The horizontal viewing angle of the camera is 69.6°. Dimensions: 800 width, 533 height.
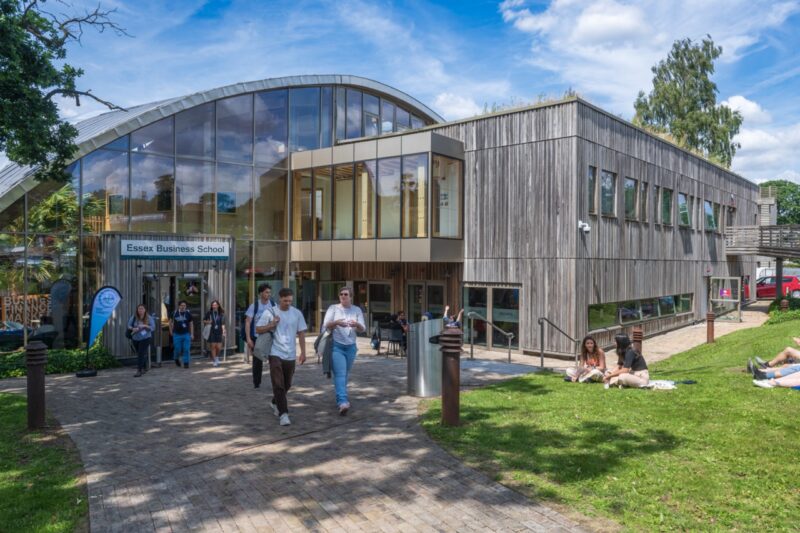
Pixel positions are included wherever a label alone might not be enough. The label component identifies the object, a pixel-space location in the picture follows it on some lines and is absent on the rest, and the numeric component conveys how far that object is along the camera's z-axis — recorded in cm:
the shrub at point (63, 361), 1233
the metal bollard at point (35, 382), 747
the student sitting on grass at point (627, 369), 925
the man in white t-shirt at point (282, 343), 769
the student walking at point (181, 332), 1332
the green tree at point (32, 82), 961
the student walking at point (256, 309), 1089
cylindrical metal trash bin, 936
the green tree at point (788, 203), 7331
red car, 3694
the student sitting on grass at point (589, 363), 1019
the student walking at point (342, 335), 812
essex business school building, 1425
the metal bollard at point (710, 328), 1834
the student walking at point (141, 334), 1223
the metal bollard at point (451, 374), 712
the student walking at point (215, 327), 1372
